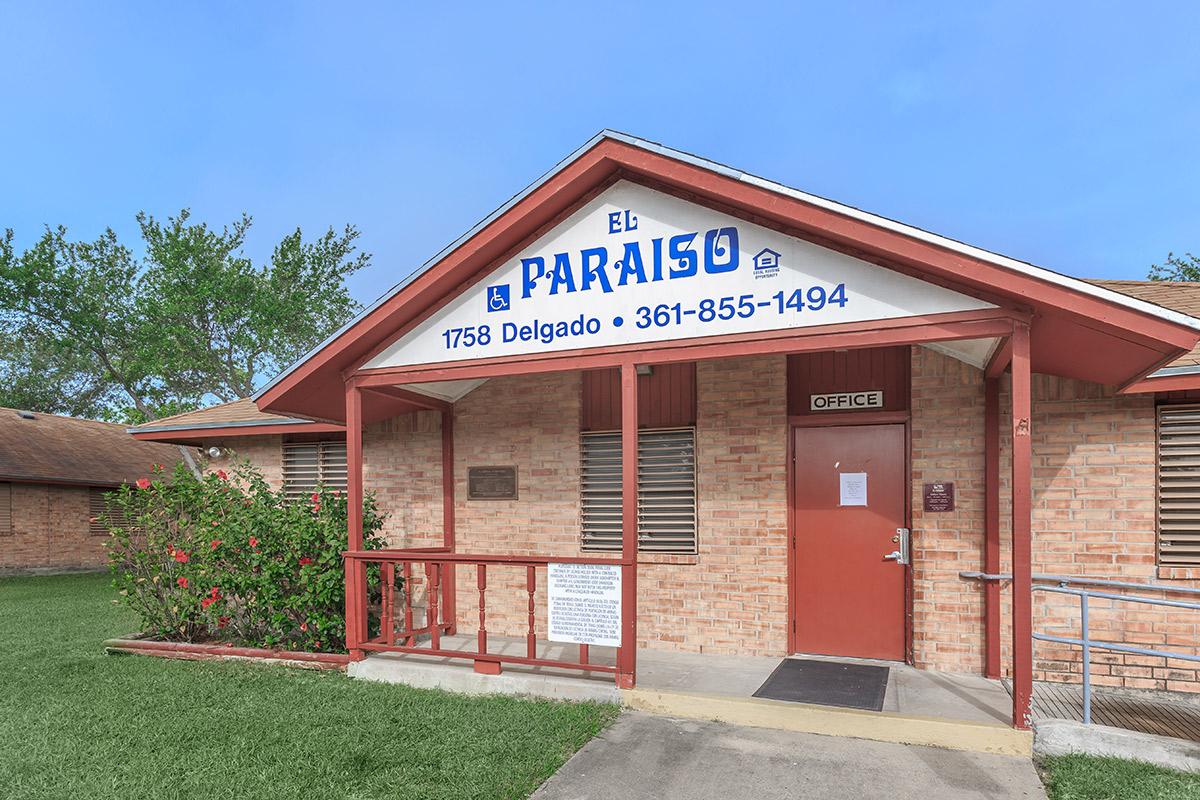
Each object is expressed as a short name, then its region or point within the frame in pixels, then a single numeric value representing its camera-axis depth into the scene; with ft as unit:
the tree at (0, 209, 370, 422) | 90.33
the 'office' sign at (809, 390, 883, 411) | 22.74
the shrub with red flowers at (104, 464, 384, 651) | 24.80
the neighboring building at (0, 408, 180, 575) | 63.67
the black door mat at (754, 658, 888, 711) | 18.30
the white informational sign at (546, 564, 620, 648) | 19.13
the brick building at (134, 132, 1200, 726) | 17.34
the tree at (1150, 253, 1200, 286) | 90.07
